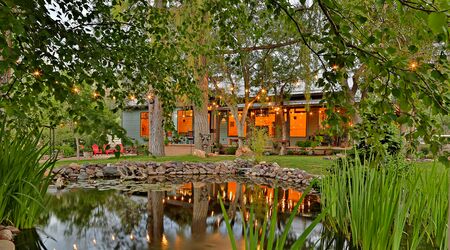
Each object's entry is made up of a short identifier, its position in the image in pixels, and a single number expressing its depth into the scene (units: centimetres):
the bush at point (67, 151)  1514
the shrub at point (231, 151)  1568
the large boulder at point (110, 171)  941
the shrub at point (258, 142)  1114
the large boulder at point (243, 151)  1400
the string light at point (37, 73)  173
